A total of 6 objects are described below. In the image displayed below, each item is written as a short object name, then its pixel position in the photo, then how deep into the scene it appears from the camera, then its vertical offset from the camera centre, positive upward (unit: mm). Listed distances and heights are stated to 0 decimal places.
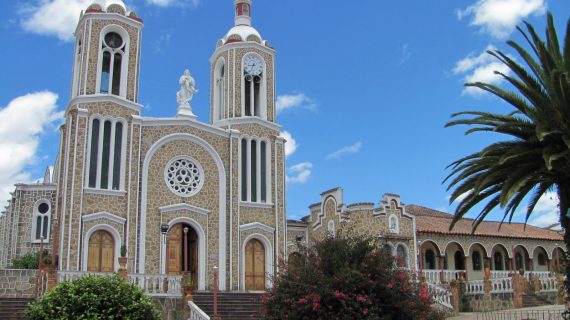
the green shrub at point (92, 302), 15281 -424
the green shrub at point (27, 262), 27786 +1019
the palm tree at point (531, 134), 15926 +3592
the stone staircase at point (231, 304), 23172 -781
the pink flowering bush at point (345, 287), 14227 -135
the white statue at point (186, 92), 31109 +9191
